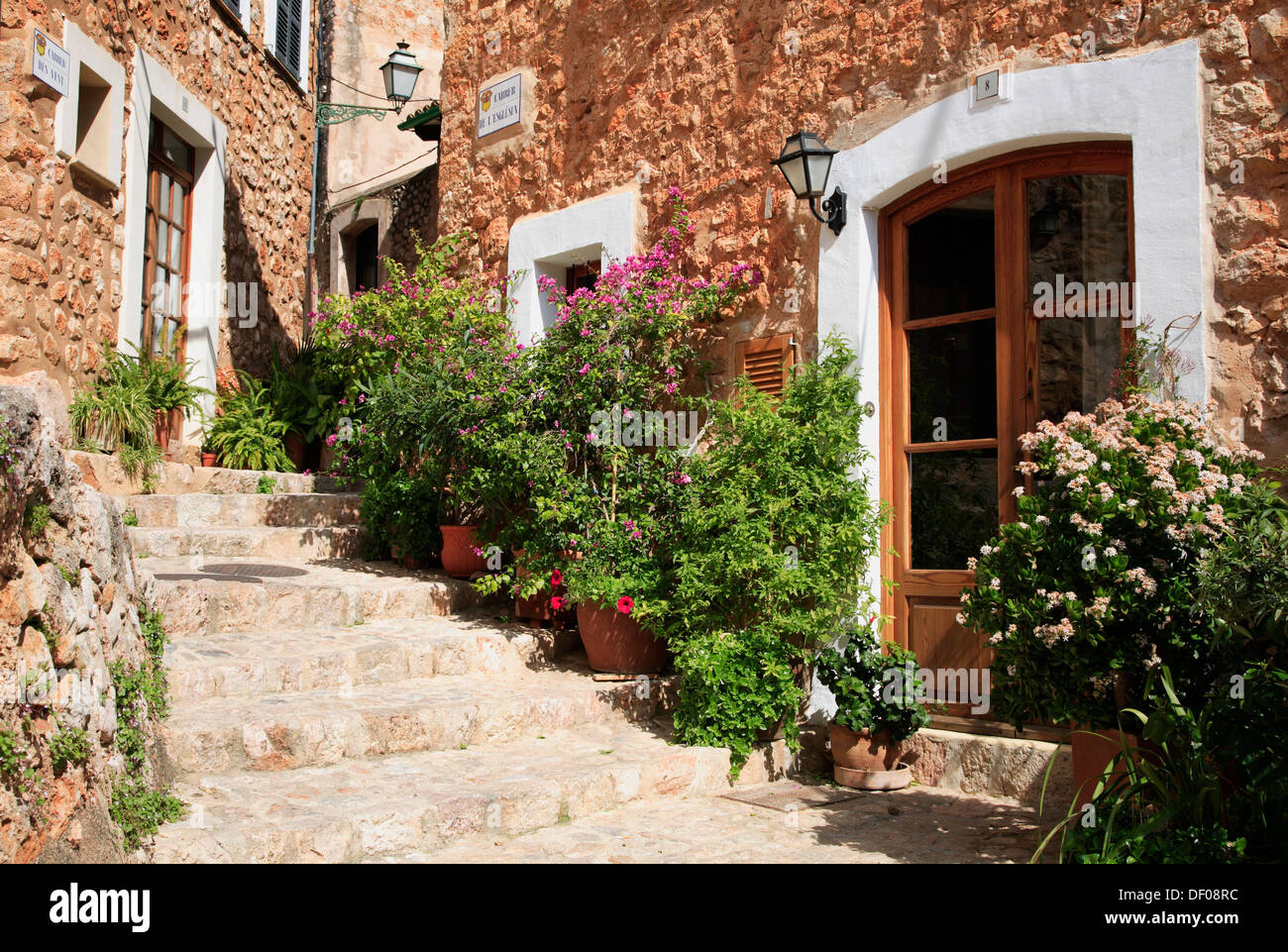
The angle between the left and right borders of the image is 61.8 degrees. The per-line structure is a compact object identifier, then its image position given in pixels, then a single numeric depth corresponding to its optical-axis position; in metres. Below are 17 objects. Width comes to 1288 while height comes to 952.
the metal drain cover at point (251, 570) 5.99
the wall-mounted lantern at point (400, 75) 11.13
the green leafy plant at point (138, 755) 3.20
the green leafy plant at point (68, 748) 2.83
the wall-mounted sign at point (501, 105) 7.32
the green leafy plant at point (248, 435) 8.62
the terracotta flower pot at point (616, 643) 5.59
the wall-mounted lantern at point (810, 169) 5.33
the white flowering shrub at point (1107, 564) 3.41
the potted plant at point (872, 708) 4.77
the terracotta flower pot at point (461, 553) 6.65
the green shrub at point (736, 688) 4.94
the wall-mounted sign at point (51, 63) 6.29
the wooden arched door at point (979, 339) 4.68
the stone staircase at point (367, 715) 3.75
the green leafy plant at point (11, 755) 2.57
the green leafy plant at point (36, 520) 3.00
